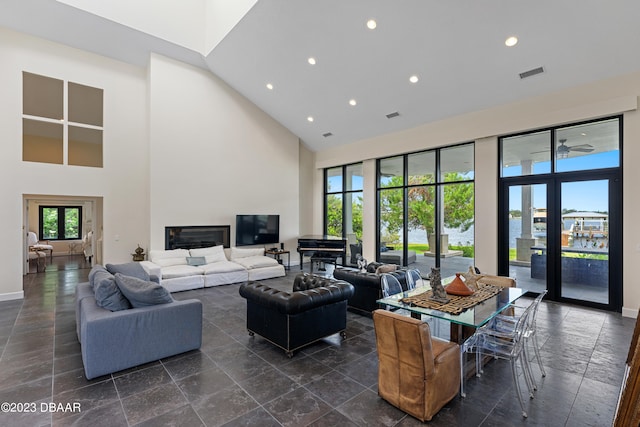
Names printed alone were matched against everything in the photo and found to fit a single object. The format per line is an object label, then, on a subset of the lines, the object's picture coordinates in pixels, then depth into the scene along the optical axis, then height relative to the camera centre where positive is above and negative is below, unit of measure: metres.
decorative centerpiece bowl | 3.49 -0.87
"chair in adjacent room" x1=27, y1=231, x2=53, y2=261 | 10.26 -1.10
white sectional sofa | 6.77 -1.28
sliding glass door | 5.25 +0.03
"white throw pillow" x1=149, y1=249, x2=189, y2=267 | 7.29 -1.06
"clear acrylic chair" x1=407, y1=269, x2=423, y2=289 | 4.27 -0.91
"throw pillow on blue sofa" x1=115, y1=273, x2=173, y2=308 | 3.43 -0.88
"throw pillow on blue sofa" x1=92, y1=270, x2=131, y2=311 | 3.38 -0.92
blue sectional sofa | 3.07 -1.30
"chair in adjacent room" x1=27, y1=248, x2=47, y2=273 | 9.41 -1.55
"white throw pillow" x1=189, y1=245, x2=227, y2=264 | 7.86 -1.03
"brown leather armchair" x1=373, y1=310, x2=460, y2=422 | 2.46 -1.29
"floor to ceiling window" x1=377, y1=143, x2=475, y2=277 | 7.11 +0.11
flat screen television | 8.95 -0.48
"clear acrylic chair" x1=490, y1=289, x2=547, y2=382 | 2.99 -1.25
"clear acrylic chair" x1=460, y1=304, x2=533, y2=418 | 2.81 -1.30
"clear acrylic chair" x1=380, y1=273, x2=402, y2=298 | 3.97 -0.97
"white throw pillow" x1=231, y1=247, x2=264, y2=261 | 8.54 -1.10
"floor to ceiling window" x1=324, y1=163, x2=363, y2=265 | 9.56 +0.27
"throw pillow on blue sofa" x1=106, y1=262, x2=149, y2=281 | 4.84 -0.90
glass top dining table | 2.75 -0.95
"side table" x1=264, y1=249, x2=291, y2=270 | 9.16 -1.22
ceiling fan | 5.50 +1.19
